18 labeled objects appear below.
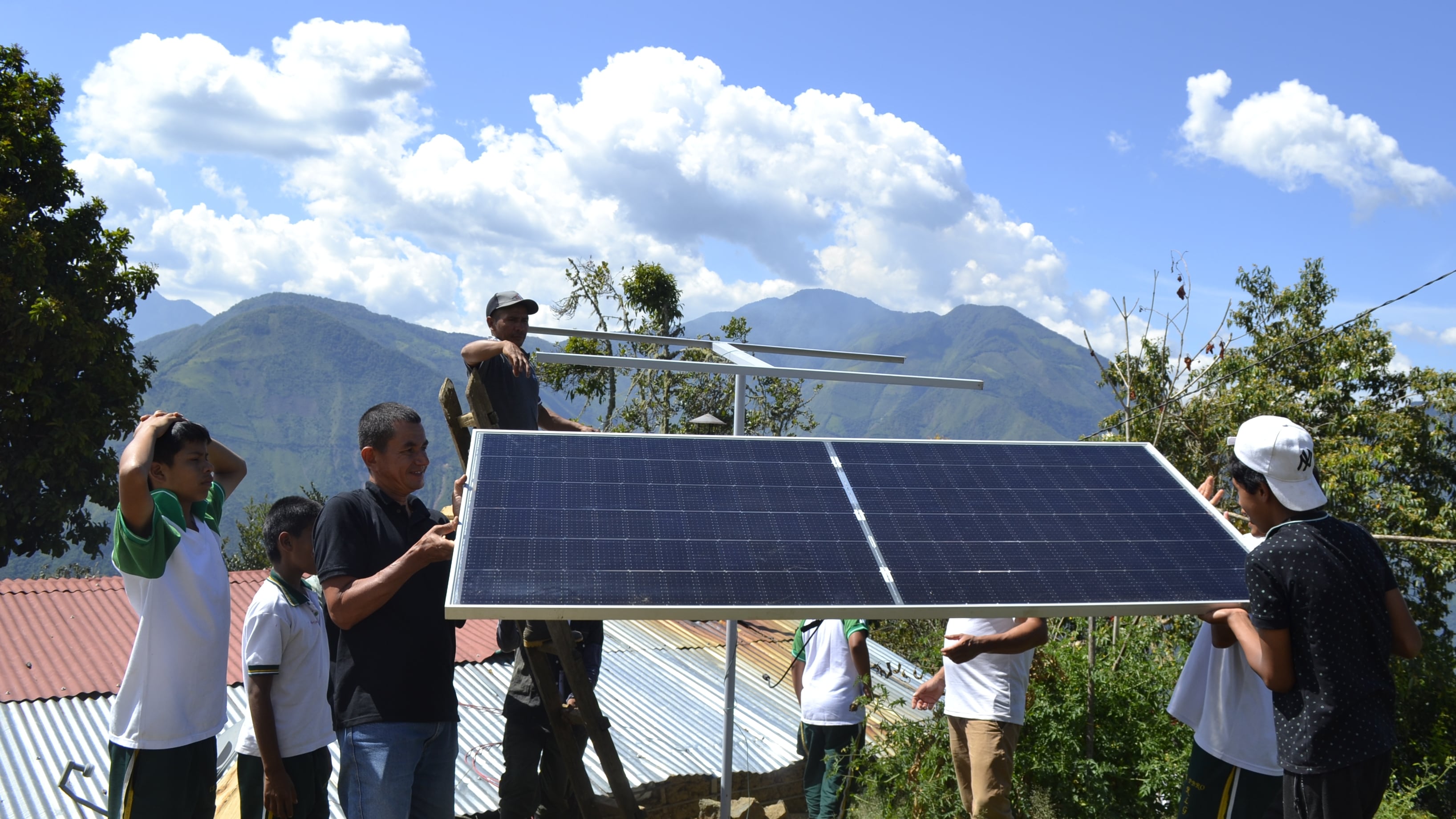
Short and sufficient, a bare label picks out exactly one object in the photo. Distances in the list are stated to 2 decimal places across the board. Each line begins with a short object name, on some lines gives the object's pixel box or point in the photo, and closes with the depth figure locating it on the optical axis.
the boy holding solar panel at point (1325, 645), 3.37
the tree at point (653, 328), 29.71
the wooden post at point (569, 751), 5.16
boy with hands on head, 3.82
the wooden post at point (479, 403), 4.78
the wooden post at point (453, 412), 5.04
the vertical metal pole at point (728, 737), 5.66
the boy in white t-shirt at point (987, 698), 5.05
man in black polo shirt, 3.93
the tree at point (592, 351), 28.47
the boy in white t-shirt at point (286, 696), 4.14
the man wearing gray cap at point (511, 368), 4.98
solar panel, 3.53
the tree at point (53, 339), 25.44
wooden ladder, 4.80
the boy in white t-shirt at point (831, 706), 6.03
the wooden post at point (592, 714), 4.77
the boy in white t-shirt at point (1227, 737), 4.05
